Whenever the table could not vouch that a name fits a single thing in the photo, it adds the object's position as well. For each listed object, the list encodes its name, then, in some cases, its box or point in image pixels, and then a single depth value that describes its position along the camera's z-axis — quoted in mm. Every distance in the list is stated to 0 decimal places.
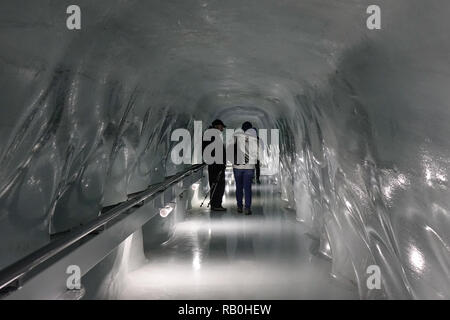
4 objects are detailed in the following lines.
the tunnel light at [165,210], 7555
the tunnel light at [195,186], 13633
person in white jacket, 11398
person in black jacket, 12570
